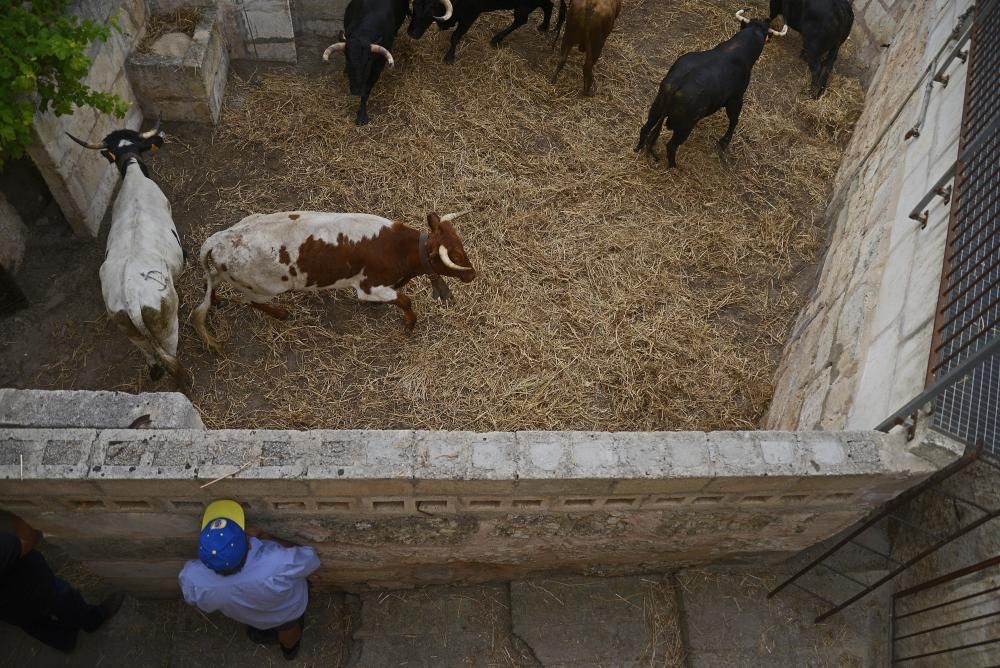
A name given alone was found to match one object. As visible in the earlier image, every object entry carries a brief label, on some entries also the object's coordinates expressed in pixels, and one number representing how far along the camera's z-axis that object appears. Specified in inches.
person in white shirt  120.9
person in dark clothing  125.7
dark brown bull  254.8
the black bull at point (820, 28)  278.1
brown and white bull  180.5
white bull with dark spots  163.9
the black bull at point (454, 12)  269.4
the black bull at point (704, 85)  230.7
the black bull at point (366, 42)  246.7
